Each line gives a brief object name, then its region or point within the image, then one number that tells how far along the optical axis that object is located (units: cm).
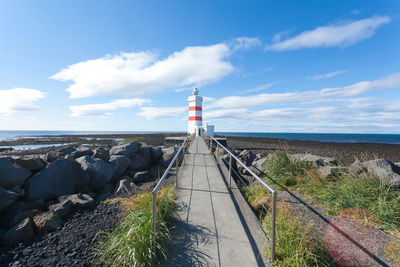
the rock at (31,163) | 668
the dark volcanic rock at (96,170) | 726
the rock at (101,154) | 912
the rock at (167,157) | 1111
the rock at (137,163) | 986
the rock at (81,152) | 937
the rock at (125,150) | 998
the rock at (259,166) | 790
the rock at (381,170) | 443
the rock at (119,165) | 818
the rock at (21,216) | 461
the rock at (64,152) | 866
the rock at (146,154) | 1096
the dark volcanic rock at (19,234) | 383
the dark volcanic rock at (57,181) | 590
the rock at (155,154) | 1179
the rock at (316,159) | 706
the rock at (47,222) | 398
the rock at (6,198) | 499
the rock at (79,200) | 511
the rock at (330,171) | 576
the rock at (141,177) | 844
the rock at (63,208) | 459
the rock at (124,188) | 633
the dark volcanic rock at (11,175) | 584
